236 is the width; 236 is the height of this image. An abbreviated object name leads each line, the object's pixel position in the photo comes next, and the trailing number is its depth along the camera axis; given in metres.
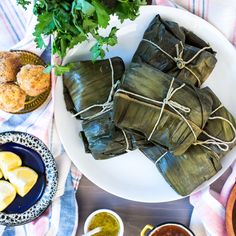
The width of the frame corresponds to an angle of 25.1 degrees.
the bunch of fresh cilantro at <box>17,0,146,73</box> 1.29
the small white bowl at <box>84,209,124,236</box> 1.67
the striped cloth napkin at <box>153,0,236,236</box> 1.61
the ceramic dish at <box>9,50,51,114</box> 1.64
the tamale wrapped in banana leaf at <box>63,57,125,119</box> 1.61
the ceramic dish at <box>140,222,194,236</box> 1.62
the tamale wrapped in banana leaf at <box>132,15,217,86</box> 1.60
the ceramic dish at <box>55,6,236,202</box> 1.63
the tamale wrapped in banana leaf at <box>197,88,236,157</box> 1.59
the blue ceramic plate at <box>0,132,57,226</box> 1.65
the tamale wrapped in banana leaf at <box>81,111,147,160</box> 1.60
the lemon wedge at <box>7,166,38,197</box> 1.65
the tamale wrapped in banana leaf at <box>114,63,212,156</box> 1.52
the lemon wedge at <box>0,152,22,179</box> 1.65
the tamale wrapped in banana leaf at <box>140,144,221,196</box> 1.59
